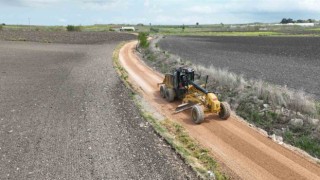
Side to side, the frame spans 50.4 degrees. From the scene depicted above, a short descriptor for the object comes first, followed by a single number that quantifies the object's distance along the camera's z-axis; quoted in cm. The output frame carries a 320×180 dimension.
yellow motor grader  1866
